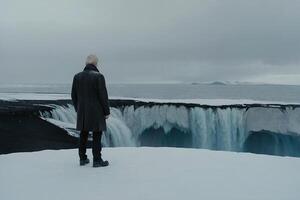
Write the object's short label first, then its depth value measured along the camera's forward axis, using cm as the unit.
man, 580
